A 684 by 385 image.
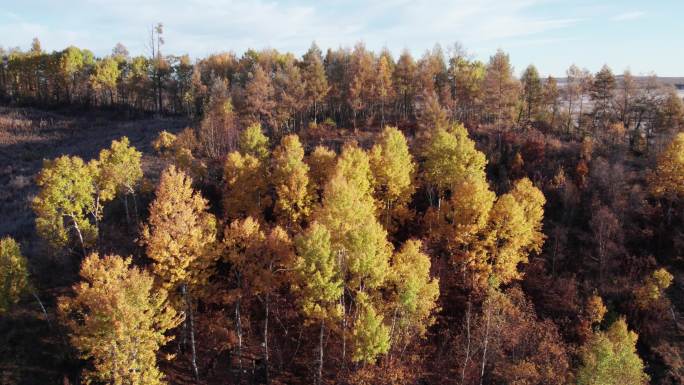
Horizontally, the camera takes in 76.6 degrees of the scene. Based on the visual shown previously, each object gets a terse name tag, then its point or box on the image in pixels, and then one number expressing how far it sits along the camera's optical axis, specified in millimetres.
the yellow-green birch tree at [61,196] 33125
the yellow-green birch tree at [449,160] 42094
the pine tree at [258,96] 57259
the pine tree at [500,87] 56219
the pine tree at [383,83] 63781
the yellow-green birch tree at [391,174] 40906
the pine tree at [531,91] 67062
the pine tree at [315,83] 64188
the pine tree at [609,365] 24078
